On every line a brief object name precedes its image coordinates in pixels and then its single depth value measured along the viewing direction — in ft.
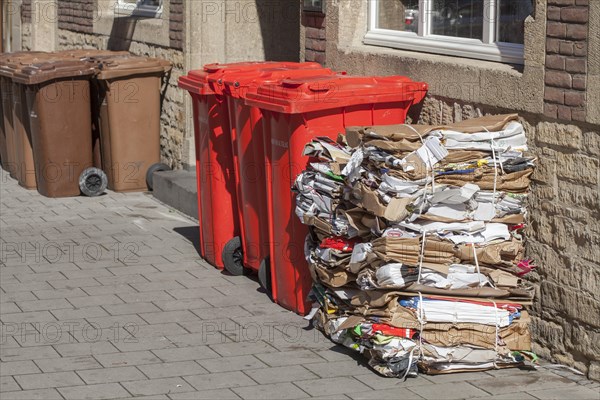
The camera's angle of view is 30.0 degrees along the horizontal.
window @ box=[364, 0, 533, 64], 22.12
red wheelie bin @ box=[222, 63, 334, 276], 24.48
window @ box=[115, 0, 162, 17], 41.01
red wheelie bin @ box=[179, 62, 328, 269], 26.45
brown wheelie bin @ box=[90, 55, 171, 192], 35.86
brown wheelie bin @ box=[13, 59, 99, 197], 35.32
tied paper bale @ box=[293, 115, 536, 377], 18.85
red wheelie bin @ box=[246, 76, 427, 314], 22.03
